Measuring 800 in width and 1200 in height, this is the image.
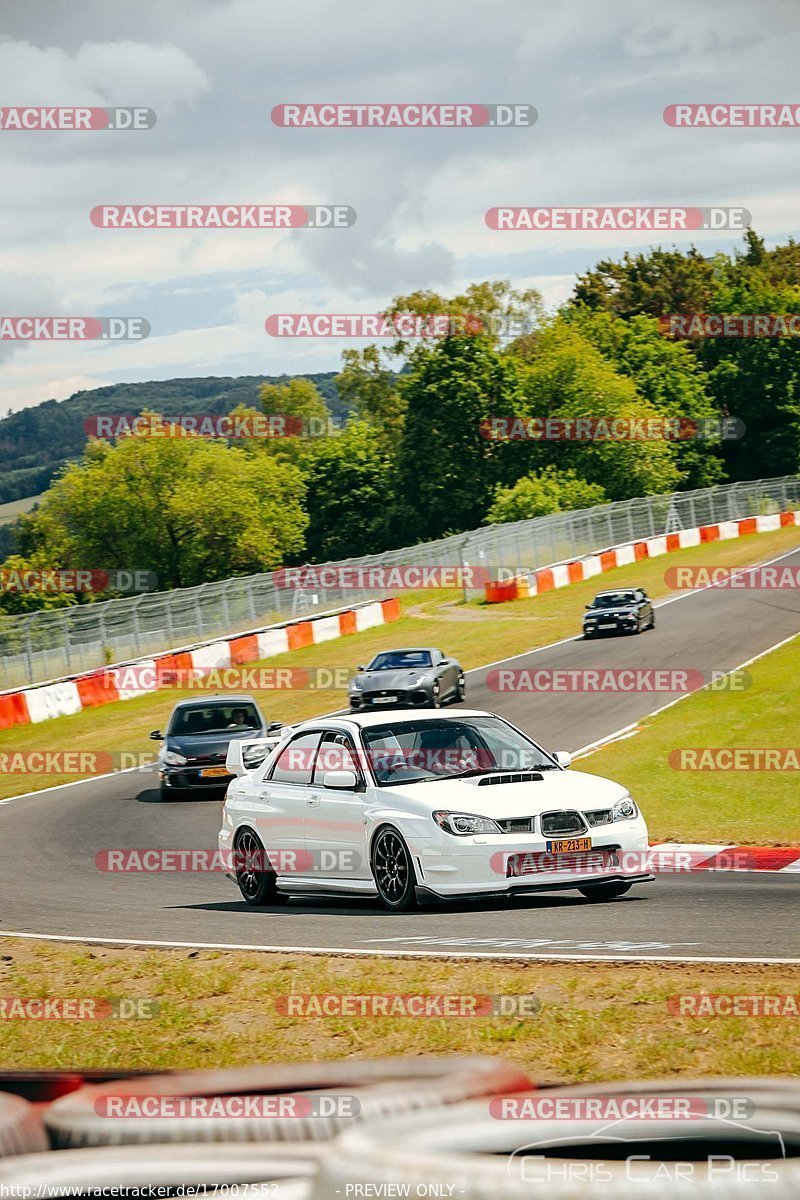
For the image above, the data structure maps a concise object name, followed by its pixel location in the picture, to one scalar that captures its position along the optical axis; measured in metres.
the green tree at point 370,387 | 125.31
